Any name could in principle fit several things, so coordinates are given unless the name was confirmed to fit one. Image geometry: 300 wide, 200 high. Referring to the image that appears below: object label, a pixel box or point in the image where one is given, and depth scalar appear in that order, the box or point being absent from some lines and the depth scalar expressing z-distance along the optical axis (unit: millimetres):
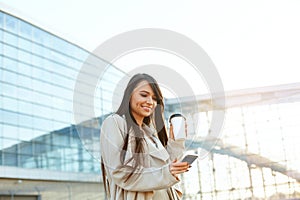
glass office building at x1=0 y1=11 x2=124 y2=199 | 20266
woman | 1536
